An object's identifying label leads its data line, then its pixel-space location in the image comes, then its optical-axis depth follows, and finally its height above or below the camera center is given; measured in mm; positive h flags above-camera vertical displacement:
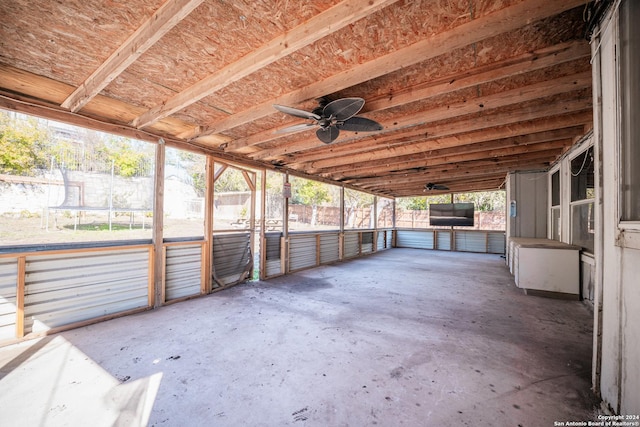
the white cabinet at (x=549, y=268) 3908 -896
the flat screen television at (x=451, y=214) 9977 +10
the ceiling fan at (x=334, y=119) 2319 +1013
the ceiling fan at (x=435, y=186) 8250 +948
